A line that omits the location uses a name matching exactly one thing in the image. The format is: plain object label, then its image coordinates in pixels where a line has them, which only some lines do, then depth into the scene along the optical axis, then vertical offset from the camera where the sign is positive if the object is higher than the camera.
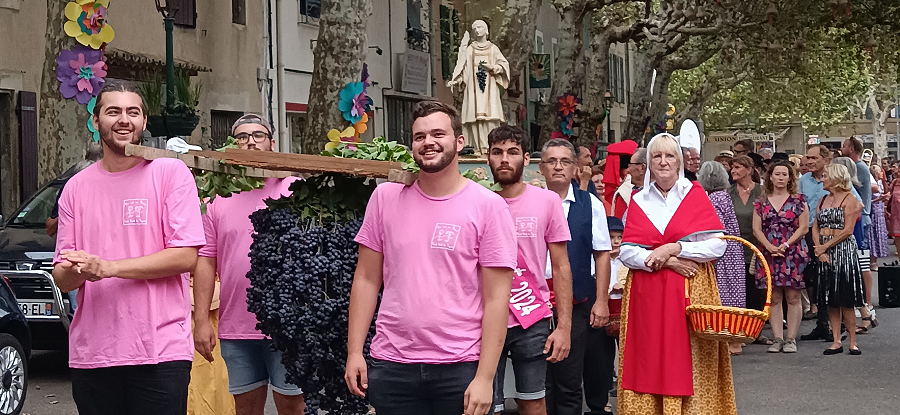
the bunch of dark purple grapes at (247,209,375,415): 5.41 -0.28
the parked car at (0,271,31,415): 9.41 -0.83
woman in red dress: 7.40 -0.41
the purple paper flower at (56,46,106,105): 13.71 +1.70
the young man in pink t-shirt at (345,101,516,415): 4.77 -0.22
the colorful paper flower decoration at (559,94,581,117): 26.22 +2.37
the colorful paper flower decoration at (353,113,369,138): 12.36 +0.98
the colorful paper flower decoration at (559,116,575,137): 26.09 +1.96
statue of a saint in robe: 16.17 +1.81
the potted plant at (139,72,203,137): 18.08 +1.68
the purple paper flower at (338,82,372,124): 15.73 +1.52
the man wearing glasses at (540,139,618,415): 7.50 -0.25
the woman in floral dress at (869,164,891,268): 20.22 -0.26
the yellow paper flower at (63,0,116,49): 13.69 +2.23
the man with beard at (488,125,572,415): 6.54 -0.25
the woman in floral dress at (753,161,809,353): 13.08 -0.16
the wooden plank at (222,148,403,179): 5.23 +0.27
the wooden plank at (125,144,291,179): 4.76 +0.29
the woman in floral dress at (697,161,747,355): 11.77 -0.11
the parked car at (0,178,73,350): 11.43 -0.40
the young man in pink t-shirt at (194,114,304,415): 6.37 -0.37
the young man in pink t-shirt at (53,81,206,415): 4.76 -0.12
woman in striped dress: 12.84 -0.36
